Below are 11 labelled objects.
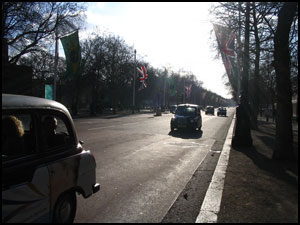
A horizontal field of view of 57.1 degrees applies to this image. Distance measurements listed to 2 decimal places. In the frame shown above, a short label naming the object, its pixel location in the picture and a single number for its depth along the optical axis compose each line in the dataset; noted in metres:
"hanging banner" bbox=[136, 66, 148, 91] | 42.75
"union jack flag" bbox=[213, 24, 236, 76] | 11.50
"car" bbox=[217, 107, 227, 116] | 53.80
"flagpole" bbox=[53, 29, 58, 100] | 26.53
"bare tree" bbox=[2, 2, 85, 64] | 26.03
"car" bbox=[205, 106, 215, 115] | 58.59
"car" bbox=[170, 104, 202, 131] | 17.95
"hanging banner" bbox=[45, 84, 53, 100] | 22.74
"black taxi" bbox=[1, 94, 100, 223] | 2.71
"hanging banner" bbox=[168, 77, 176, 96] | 58.87
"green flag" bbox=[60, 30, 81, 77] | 22.14
